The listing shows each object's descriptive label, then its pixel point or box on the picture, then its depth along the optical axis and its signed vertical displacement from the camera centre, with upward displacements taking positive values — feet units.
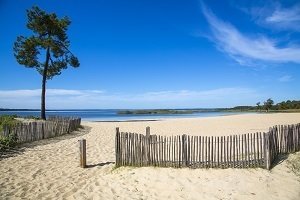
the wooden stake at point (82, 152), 24.97 -5.86
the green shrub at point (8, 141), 30.77 -5.59
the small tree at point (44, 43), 64.81 +20.96
